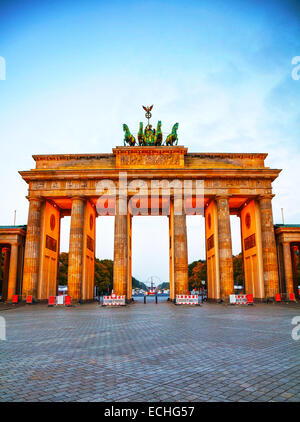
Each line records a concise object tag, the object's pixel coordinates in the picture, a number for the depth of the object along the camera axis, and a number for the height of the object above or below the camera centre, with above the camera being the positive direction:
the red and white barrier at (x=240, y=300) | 34.22 -2.31
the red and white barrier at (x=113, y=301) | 33.12 -2.22
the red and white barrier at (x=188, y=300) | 34.25 -2.29
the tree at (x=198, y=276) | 102.25 +0.40
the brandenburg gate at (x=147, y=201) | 39.00 +9.16
